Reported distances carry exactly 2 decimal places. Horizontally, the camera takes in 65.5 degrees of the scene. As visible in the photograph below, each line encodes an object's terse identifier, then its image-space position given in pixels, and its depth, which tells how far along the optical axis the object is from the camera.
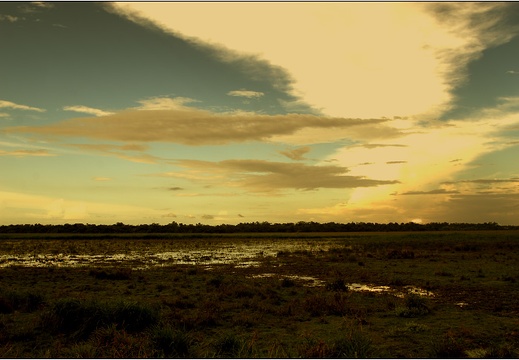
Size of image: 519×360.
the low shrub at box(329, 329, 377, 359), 9.66
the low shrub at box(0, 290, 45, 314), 15.36
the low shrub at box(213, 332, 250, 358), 10.17
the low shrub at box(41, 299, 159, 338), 12.66
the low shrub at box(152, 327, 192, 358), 10.02
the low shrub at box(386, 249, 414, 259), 39.09
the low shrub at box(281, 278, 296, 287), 21.84
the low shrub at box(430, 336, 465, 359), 10.37
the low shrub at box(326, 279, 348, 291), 20.47
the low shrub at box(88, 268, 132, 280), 24.47
